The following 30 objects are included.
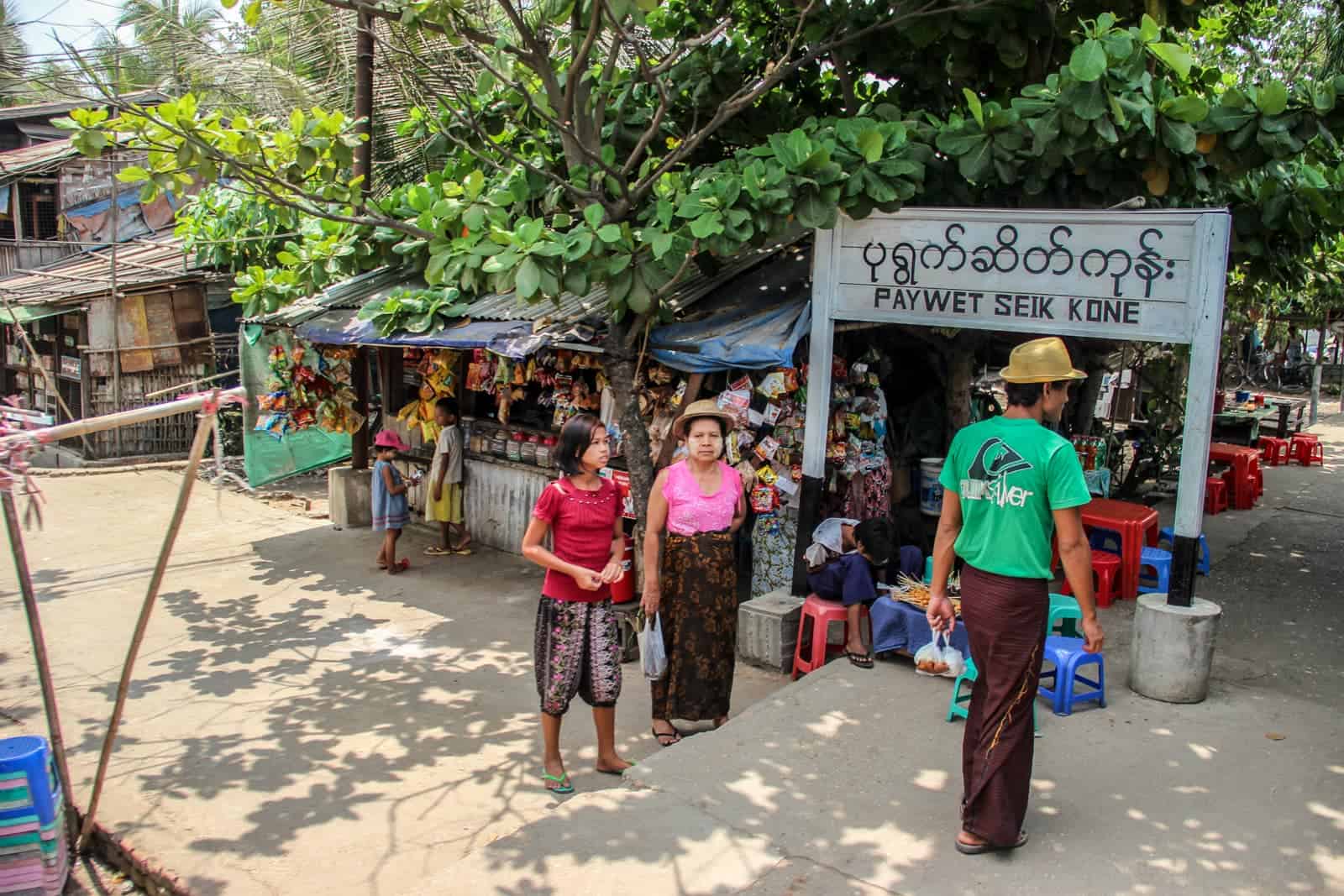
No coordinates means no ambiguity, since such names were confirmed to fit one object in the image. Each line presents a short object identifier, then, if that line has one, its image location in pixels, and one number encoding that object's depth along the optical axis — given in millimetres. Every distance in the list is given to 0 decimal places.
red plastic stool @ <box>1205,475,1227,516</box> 10039
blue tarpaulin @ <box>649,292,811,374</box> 6488
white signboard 4914
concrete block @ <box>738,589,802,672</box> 6363
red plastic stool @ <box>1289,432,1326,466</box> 13508
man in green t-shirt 3584
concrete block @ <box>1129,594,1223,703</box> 5055
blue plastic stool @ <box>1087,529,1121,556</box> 7609
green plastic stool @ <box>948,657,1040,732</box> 4988
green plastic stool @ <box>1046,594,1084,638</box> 5438
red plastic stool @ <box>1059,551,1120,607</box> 7102
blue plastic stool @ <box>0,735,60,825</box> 4258
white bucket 8430
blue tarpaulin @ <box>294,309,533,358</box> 7379
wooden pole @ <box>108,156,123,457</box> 12992
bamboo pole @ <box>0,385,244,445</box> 3953
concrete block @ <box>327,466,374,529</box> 10742
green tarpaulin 9898
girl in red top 4660
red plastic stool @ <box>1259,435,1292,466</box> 13406
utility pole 9383
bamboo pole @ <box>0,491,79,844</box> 4230
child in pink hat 9062
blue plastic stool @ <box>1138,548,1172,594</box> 7363
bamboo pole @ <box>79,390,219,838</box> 4246
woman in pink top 5078
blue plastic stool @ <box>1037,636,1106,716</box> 4949
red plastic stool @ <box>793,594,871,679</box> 6105
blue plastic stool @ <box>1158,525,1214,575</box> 7953
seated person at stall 5961
